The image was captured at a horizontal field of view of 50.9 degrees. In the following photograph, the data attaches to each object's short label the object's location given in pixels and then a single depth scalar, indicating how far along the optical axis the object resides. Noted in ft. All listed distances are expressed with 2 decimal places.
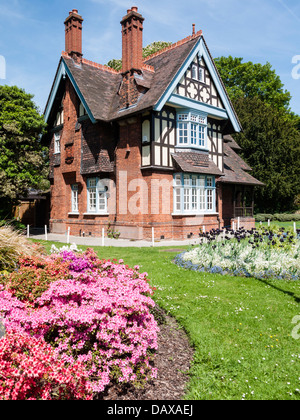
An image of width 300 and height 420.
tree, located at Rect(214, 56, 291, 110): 149.38
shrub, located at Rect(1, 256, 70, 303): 15.29
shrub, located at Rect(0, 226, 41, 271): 19.81
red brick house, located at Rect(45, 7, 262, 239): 60.44
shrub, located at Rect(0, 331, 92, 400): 8.70
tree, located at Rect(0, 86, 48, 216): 64.13
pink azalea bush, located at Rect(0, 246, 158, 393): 11.67
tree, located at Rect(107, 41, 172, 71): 127.54
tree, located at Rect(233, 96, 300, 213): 114.21
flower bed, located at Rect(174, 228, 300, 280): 28.53
